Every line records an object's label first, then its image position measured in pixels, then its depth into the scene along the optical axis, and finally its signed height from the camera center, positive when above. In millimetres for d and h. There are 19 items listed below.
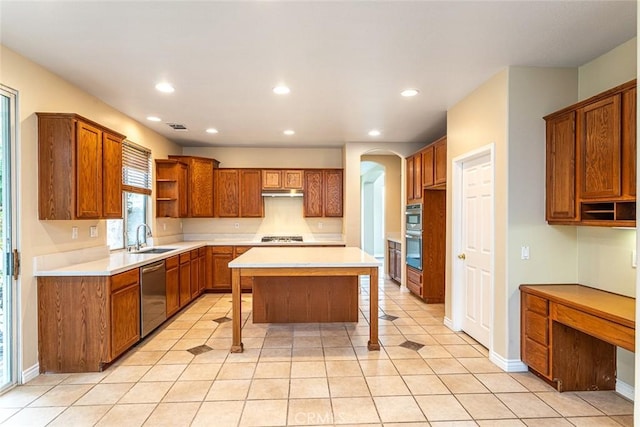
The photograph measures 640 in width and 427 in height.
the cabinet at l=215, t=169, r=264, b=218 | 6395 +396
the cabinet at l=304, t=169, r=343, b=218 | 6488 +374
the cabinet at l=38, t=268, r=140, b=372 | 2998 -932
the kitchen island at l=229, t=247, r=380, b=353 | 4016 -941
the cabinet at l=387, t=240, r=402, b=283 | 6656 -945
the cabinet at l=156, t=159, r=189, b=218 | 5656 +428
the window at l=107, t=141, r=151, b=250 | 4578 +270
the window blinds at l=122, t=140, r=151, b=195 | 4633 +654
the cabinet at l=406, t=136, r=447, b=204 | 4629 +626
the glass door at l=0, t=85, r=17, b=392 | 2766 -225
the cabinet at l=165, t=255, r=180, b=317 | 4426 -913
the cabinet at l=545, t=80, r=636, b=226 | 2322 +376
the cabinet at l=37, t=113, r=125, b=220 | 3018 +424
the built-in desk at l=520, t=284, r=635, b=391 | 2572 -1032
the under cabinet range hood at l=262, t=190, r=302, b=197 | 6417 +373
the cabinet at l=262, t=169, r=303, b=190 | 6426 +632
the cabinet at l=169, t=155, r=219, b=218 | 6066 +510
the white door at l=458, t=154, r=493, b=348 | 3479 -370
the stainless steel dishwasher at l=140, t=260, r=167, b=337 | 3703 -932
